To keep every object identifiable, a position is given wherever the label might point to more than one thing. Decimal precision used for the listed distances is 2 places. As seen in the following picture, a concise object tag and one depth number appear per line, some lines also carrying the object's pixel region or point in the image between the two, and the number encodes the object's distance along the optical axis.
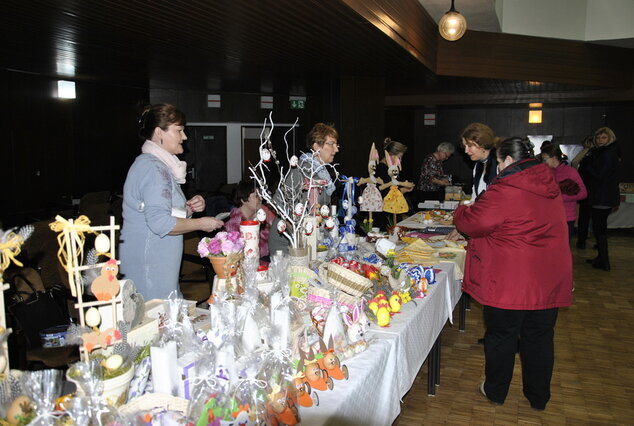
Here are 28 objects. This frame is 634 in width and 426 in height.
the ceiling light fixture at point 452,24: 5.53
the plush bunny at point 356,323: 1.94
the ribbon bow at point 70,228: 1.47
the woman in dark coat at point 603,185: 6.62
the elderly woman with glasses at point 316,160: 3.10
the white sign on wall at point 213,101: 9.80
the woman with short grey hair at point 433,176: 7.26
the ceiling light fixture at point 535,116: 11.81
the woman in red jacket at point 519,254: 2.61
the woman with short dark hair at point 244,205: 4.13
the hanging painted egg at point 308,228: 2.74
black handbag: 2.81
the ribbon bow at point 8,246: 1.38
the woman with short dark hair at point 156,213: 2.32
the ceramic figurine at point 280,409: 1.34
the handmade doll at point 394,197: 4.57
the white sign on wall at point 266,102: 10.22
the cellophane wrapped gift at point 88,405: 1.17
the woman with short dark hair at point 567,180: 5.74
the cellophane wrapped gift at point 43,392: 1.16
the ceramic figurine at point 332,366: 1.64
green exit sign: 10.38
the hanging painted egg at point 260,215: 2.55
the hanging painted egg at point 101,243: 1.55
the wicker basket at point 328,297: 2.16
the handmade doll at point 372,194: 4.11
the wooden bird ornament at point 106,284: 1.52
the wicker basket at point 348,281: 2.24
